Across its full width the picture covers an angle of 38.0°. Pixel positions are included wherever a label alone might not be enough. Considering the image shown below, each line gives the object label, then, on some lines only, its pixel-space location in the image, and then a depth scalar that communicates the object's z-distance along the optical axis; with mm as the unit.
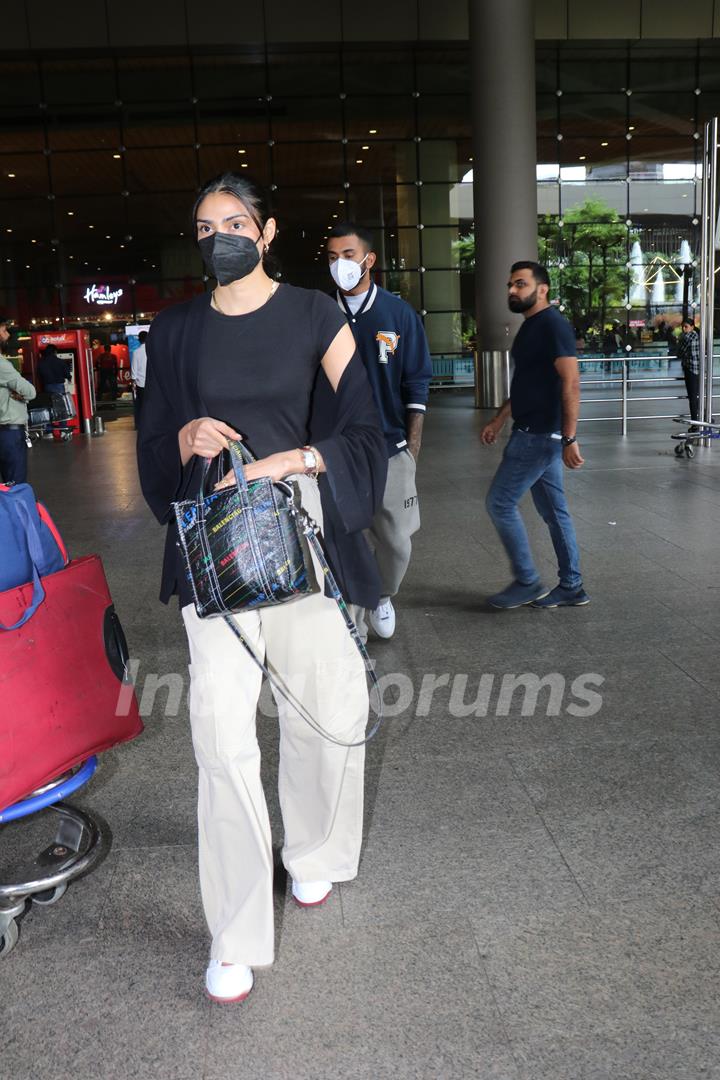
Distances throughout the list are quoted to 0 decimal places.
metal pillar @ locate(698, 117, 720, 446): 11969
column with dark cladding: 20984
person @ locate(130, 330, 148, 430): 18989
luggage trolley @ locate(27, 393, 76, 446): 17047
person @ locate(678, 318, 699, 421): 18312
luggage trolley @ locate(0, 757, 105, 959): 2832
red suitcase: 2740
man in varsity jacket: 5211
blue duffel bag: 2801
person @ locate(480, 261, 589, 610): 5902
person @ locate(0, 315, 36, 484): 10758
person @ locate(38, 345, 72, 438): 19922
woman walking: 2604
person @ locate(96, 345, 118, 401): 27517
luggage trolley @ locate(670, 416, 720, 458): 12844
